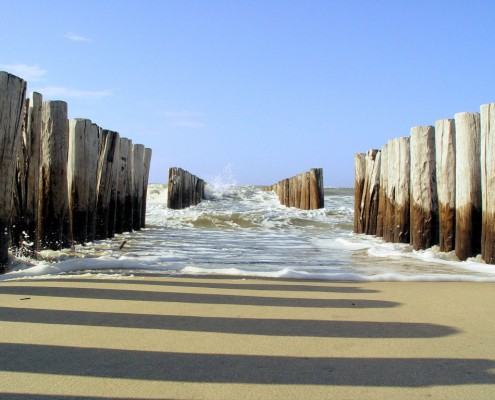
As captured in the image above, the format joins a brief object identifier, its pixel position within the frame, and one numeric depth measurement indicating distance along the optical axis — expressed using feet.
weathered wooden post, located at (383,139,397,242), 25.70
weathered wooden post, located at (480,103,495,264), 15.71
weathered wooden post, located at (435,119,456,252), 18.76
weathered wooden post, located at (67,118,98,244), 22.36
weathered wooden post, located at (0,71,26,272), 13.61
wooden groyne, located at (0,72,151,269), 13.85
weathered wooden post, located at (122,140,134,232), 31.83
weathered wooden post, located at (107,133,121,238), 27.79
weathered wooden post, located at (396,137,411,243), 23.86
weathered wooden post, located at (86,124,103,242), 23.03
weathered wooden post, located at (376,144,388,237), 27.99
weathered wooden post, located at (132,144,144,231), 33.55
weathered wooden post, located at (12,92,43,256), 16.48
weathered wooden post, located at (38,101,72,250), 18.83
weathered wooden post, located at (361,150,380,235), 30.22
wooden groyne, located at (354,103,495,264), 16.16
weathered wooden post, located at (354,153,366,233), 32.81
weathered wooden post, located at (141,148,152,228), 36.22
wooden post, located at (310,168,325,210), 51.19
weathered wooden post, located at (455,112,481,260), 17.08
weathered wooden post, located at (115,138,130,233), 30.07
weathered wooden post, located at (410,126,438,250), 20.95
